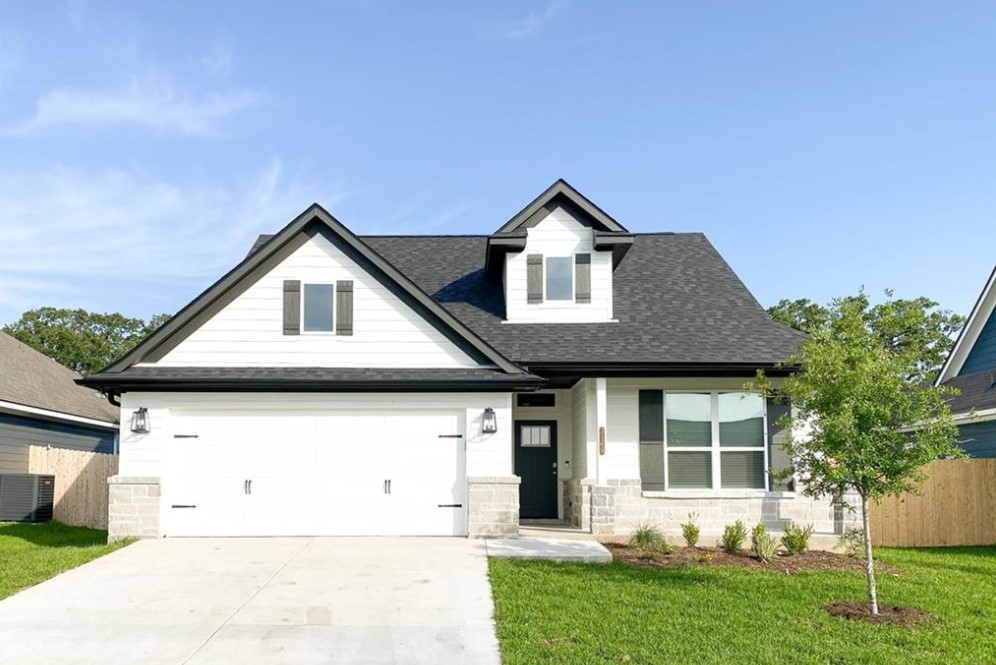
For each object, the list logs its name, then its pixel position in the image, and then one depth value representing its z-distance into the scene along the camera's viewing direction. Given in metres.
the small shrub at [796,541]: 12.86
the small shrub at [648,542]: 12.84
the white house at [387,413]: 14.12
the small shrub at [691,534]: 13.55
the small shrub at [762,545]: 12.20
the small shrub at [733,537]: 12.88
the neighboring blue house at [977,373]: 18.53
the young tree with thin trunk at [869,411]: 9.21
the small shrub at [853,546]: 10.01
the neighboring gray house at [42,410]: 20.58
